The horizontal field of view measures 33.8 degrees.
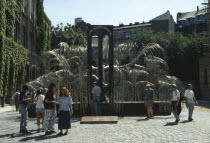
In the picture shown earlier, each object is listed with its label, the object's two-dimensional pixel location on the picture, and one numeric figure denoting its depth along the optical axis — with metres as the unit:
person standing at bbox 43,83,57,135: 11.23
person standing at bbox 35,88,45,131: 12.34
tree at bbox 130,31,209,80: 47.03
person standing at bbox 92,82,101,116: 17.08
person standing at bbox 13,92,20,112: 21.80
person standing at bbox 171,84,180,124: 15.25
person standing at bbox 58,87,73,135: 11.01
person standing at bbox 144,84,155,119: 16.69
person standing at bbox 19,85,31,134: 11.48
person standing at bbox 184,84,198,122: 15.53
